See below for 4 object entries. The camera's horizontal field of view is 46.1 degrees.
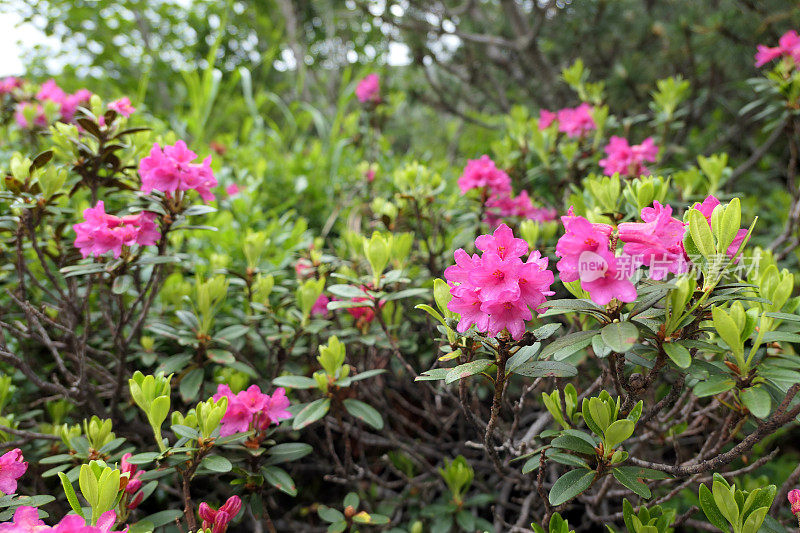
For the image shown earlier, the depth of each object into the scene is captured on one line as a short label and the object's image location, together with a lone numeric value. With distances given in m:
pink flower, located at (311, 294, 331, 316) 0.76
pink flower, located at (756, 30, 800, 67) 0.79
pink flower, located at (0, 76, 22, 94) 0.99
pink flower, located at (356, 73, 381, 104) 1.36
